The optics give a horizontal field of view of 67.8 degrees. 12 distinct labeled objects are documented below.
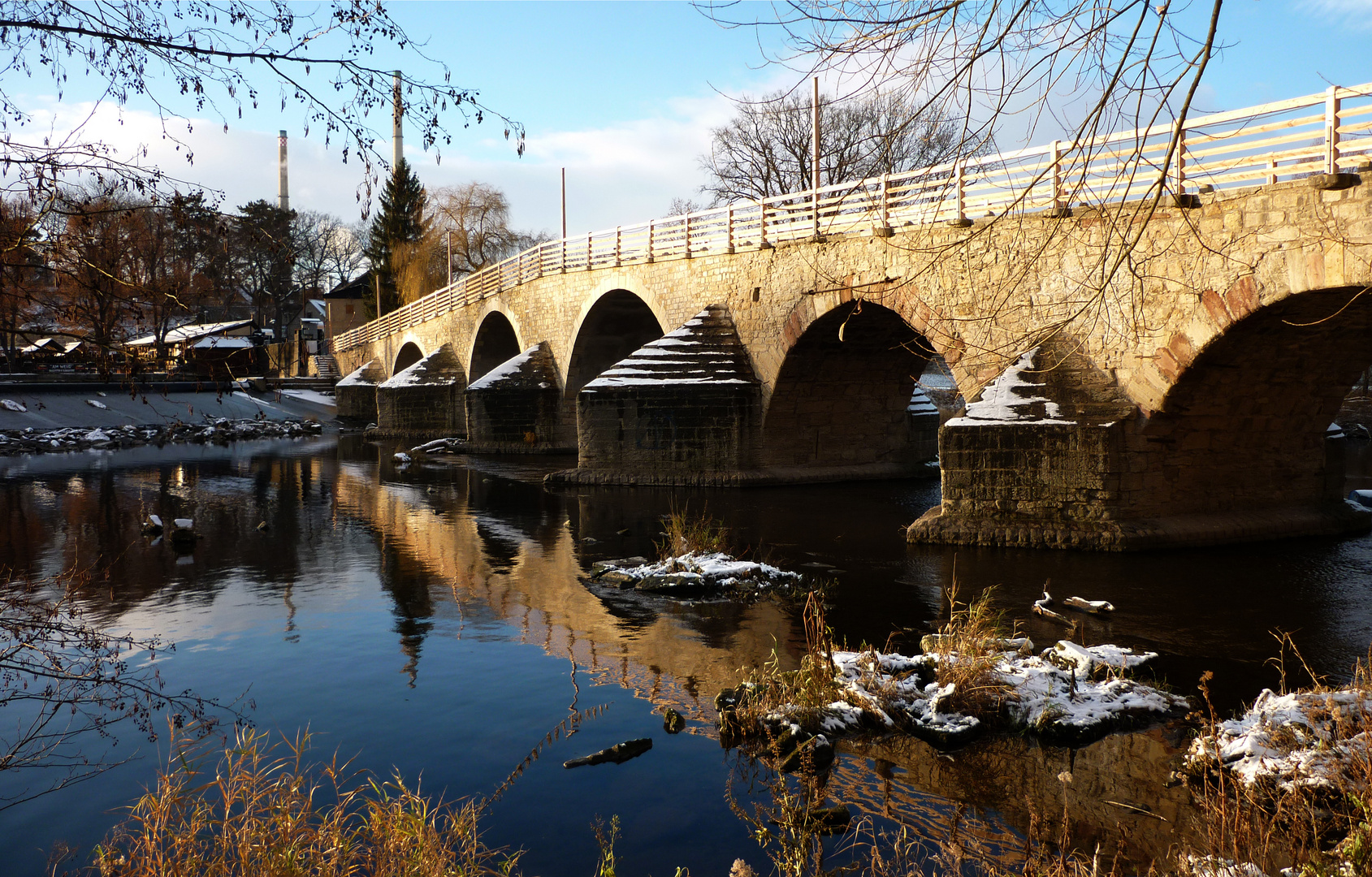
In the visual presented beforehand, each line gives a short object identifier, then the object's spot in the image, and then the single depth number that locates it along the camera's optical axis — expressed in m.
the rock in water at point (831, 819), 4.83
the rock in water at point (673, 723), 6.14
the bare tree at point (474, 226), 51.41
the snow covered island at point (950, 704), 5.92
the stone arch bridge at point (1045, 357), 9.47
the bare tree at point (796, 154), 32.45
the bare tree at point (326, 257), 71.44
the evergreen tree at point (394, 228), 56.06
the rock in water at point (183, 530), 13.02
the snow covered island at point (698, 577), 9.81
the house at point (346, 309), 65.19
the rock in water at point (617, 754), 5.67
